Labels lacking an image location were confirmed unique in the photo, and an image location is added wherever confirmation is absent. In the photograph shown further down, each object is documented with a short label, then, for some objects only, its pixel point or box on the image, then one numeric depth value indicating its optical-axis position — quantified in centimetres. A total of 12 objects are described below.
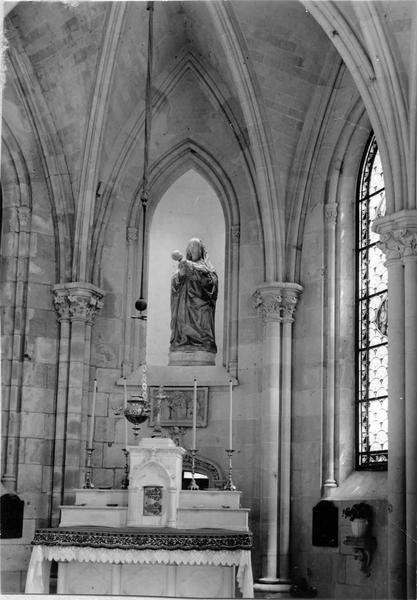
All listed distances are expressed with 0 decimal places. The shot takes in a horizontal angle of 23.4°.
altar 1040
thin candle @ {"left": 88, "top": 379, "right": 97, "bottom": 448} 1311
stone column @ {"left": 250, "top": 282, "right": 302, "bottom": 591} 1343
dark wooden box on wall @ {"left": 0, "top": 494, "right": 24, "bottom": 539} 1378
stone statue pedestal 1492
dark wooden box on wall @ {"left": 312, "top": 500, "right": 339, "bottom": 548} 1295
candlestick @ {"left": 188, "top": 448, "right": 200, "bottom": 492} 1159
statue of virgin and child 1498
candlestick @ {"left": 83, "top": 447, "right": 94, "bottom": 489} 1204
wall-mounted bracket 1217
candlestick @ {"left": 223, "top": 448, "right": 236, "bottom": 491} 1155
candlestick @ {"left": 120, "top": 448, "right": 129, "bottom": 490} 1210
